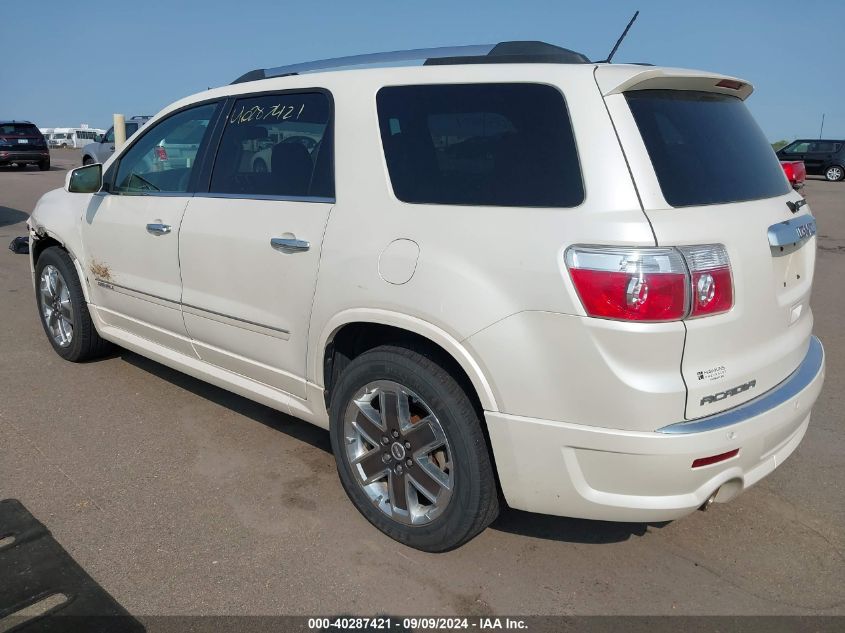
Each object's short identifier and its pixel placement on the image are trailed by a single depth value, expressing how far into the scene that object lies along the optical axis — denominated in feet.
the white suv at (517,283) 7.72
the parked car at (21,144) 81.46
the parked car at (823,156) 90.17
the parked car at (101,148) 71.51
